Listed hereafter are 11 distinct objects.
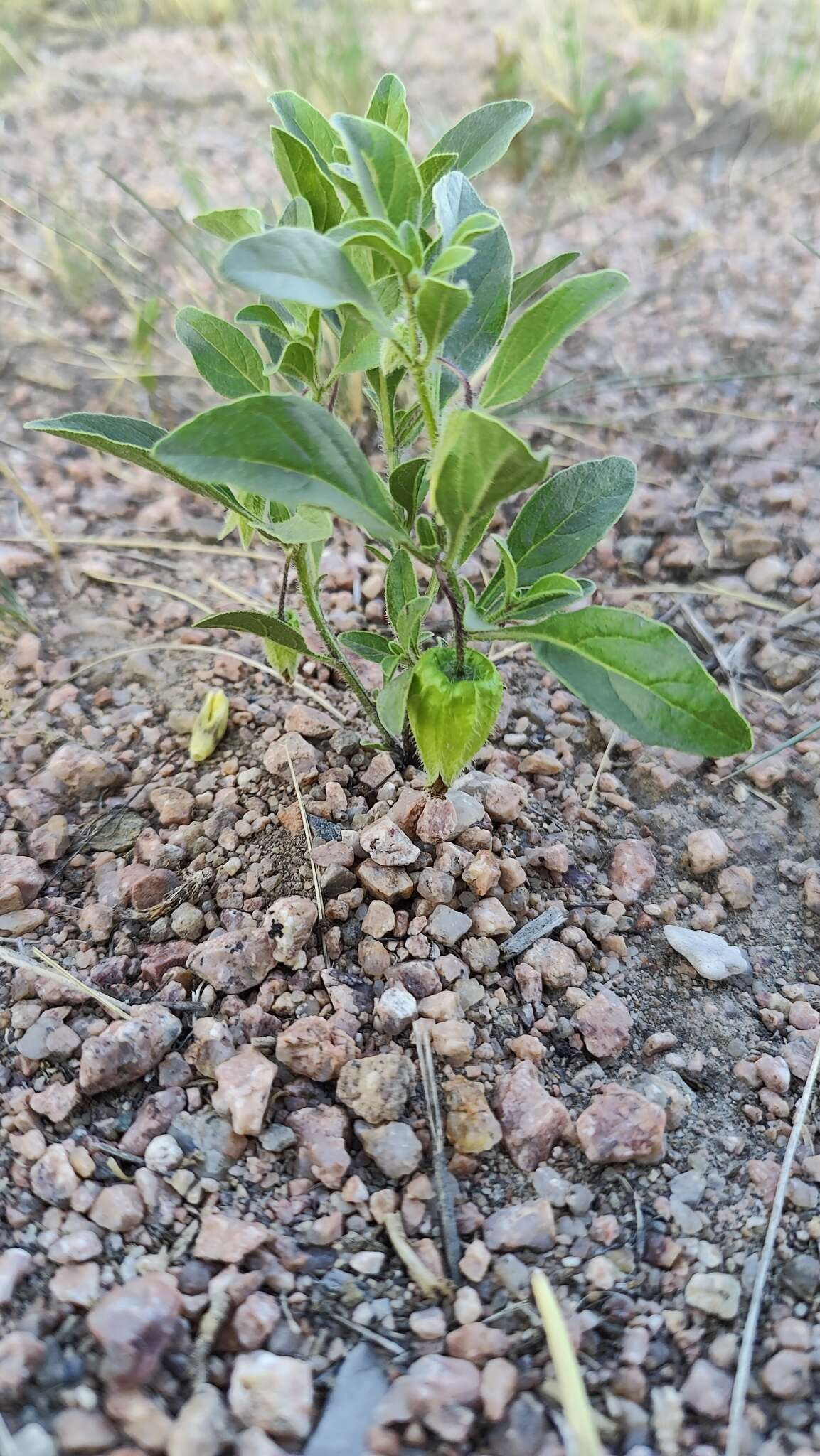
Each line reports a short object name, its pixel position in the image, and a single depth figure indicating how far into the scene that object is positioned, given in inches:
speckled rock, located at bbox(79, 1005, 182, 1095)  7.5
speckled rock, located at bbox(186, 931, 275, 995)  8.2
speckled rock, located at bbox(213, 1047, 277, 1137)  7.3
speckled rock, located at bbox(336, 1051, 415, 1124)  7.4
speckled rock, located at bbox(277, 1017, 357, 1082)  7.6
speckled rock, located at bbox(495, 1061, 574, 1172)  7.3
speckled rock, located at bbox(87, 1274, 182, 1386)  5.9
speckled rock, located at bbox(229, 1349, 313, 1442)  5.9
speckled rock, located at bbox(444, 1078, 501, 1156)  7.3
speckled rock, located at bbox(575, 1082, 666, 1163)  7.3
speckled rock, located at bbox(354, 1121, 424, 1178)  7.2
